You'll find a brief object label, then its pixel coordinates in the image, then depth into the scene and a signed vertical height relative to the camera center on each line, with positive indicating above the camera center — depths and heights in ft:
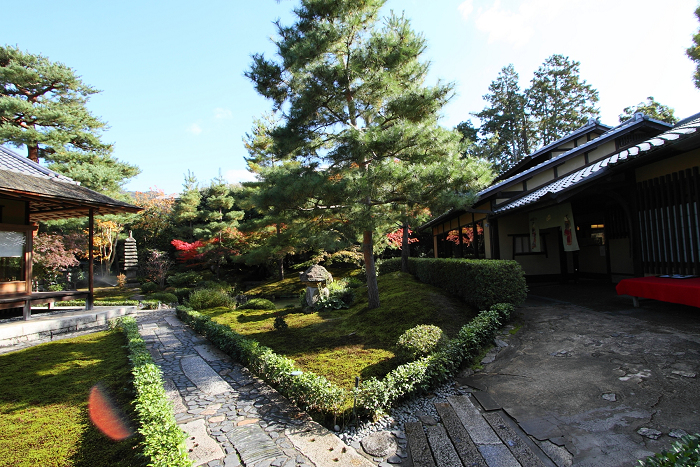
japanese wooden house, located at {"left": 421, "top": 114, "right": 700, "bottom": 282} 22.68 +3.02
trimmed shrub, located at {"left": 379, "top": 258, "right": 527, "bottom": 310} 25.43 -2.75
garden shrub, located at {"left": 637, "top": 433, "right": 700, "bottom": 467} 7.16 -4.52
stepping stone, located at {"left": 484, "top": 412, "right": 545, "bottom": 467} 9.98 -6.03
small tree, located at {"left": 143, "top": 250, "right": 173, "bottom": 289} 69.62 -1.94
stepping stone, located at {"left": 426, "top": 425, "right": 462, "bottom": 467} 10.38 -6.23
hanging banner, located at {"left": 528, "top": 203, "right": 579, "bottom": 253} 30.73 +1.90
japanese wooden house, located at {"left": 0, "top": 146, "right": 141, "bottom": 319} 29.19 +4.50
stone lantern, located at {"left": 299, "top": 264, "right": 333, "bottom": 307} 36.83 -2.95
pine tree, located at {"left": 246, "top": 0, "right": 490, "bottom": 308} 24.97 +10.32
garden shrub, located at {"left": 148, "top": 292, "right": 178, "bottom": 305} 55.53 -6.20
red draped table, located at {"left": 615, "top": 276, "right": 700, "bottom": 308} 19.35 -3.02
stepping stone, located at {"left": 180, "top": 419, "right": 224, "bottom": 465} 10.80 -6.07
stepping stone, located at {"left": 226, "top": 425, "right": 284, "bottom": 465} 10.74 -6.11
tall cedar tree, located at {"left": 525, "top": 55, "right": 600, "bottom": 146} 97.86 +40.21
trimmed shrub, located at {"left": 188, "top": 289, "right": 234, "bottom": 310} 44.60 -5.56
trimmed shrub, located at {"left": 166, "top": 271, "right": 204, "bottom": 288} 71.26 -4.48
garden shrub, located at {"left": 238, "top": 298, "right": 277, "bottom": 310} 42.24 -6.05
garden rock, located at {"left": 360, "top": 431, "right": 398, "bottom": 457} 11.35 -6.40
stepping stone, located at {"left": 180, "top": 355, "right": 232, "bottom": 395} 16.94 -6.29
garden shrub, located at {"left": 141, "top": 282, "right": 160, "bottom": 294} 65.26 -5.31
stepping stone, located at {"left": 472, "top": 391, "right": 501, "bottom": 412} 13.21 -5.97
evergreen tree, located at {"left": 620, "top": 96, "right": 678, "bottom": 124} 82.54 +30.24
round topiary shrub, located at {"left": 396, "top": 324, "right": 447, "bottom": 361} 17.06 -4.62
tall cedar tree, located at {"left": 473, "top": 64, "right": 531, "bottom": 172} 106.01 +36.51
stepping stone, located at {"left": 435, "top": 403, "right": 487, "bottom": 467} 10.36 -6.16
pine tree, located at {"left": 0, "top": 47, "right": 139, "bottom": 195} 53.16 +22.49
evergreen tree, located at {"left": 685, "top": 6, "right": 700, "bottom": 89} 47.98 +25.16
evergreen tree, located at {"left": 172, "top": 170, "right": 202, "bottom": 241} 78.38 +10.82
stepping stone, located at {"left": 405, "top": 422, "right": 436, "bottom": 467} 10.56 -6.27
